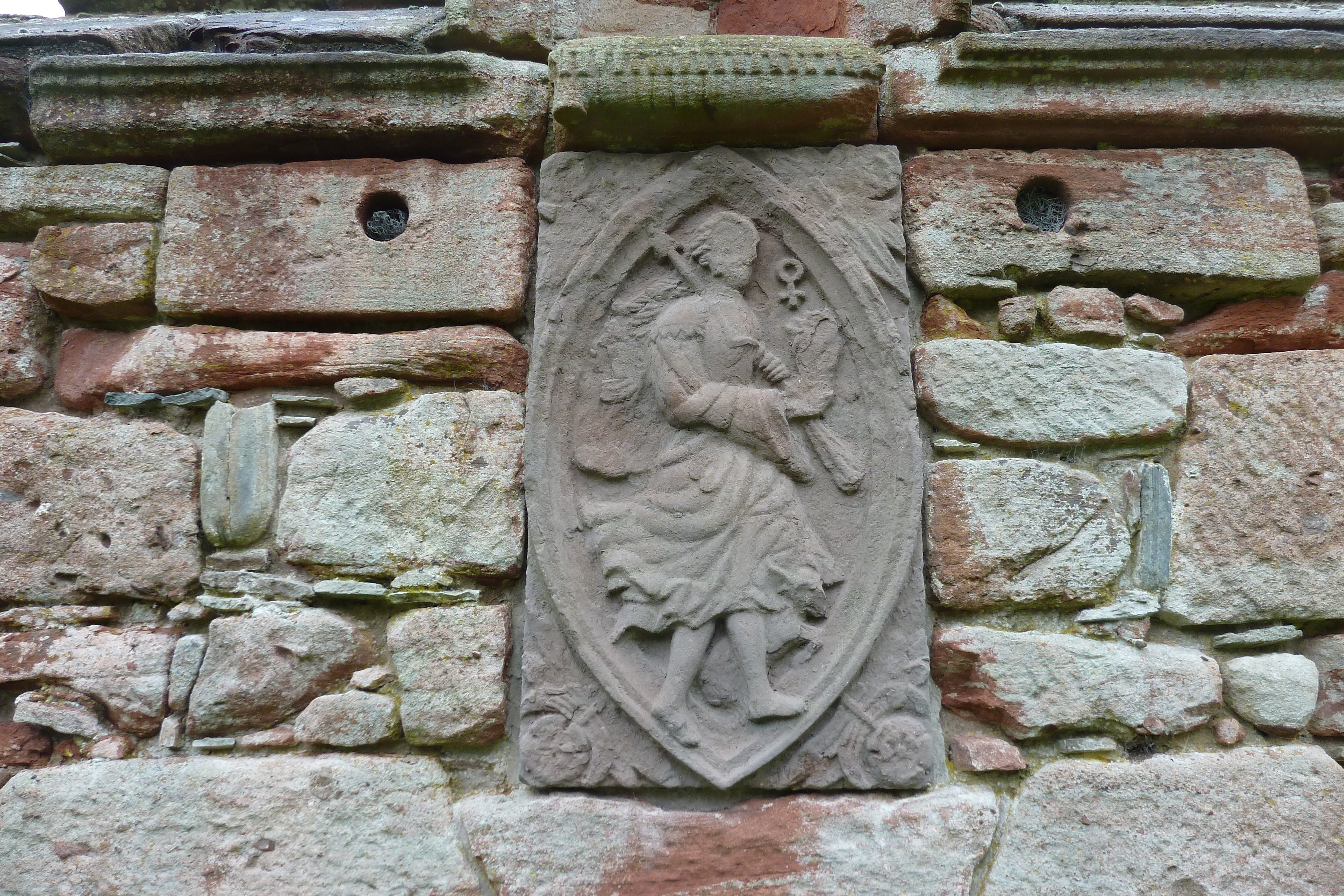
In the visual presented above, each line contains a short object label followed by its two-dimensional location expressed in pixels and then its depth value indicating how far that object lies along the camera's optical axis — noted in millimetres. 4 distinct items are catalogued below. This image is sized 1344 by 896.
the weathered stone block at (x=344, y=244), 2330
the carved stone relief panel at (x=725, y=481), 2031
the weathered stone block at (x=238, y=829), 1985
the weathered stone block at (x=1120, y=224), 2359
